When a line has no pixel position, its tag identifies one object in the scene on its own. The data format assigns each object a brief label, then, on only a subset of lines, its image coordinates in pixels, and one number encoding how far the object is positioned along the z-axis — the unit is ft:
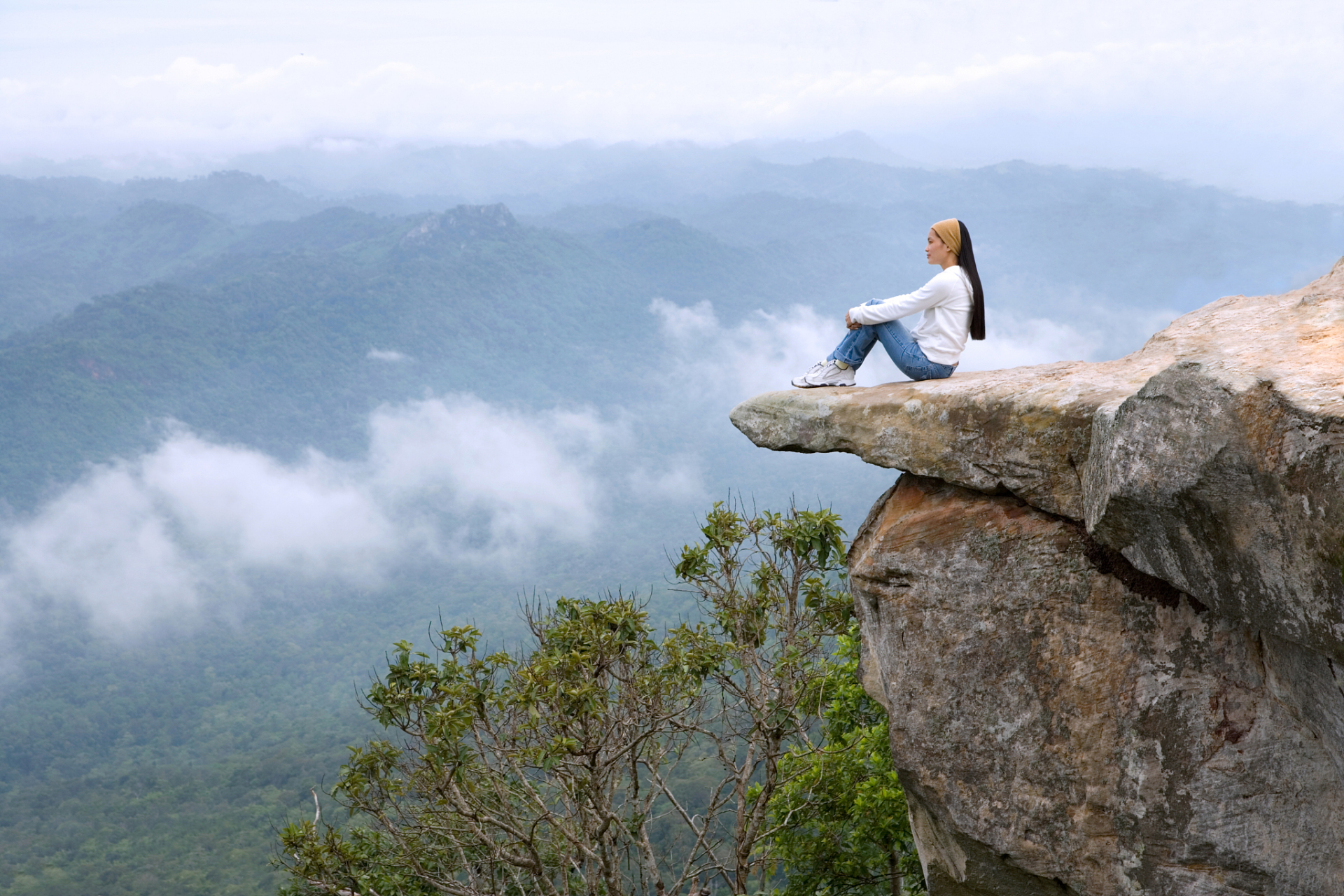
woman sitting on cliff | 29.55
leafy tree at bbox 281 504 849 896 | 33.58
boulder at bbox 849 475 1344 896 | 23.43
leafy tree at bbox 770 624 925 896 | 48.67
